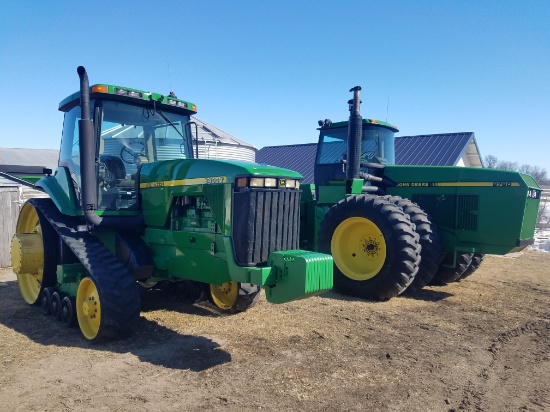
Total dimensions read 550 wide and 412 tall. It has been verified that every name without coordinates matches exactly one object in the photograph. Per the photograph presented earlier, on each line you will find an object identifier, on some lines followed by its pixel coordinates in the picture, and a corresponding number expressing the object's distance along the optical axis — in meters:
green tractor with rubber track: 4.22
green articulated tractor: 6.44
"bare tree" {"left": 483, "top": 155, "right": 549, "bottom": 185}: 55.73
